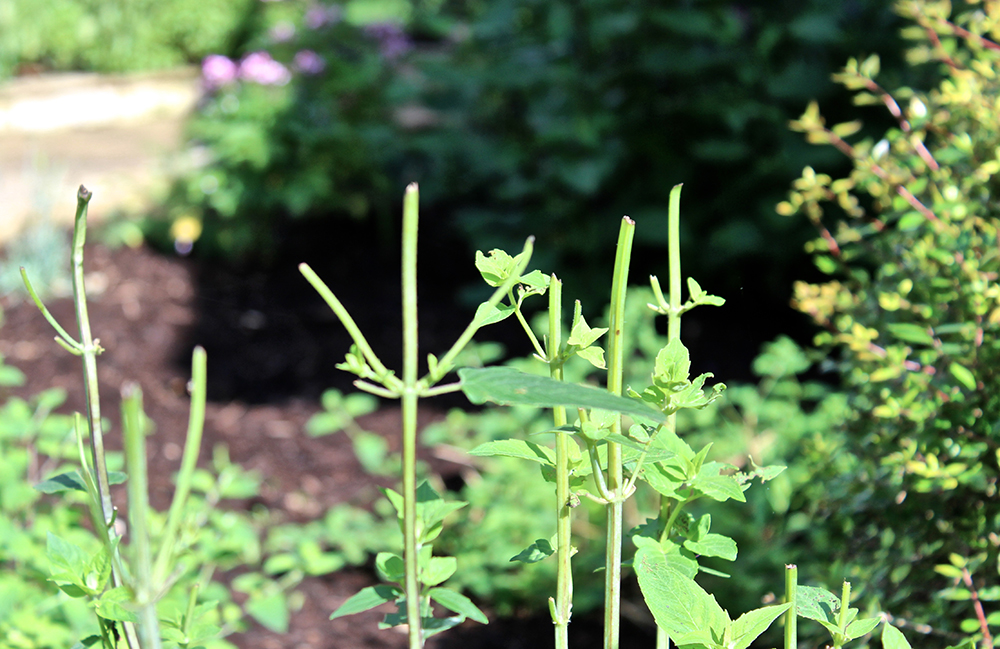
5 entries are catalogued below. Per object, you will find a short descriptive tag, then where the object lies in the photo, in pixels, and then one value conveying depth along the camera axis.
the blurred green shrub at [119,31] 6.79
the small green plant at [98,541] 0.52
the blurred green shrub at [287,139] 4.04
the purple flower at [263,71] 4.13
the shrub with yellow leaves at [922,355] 1.19
